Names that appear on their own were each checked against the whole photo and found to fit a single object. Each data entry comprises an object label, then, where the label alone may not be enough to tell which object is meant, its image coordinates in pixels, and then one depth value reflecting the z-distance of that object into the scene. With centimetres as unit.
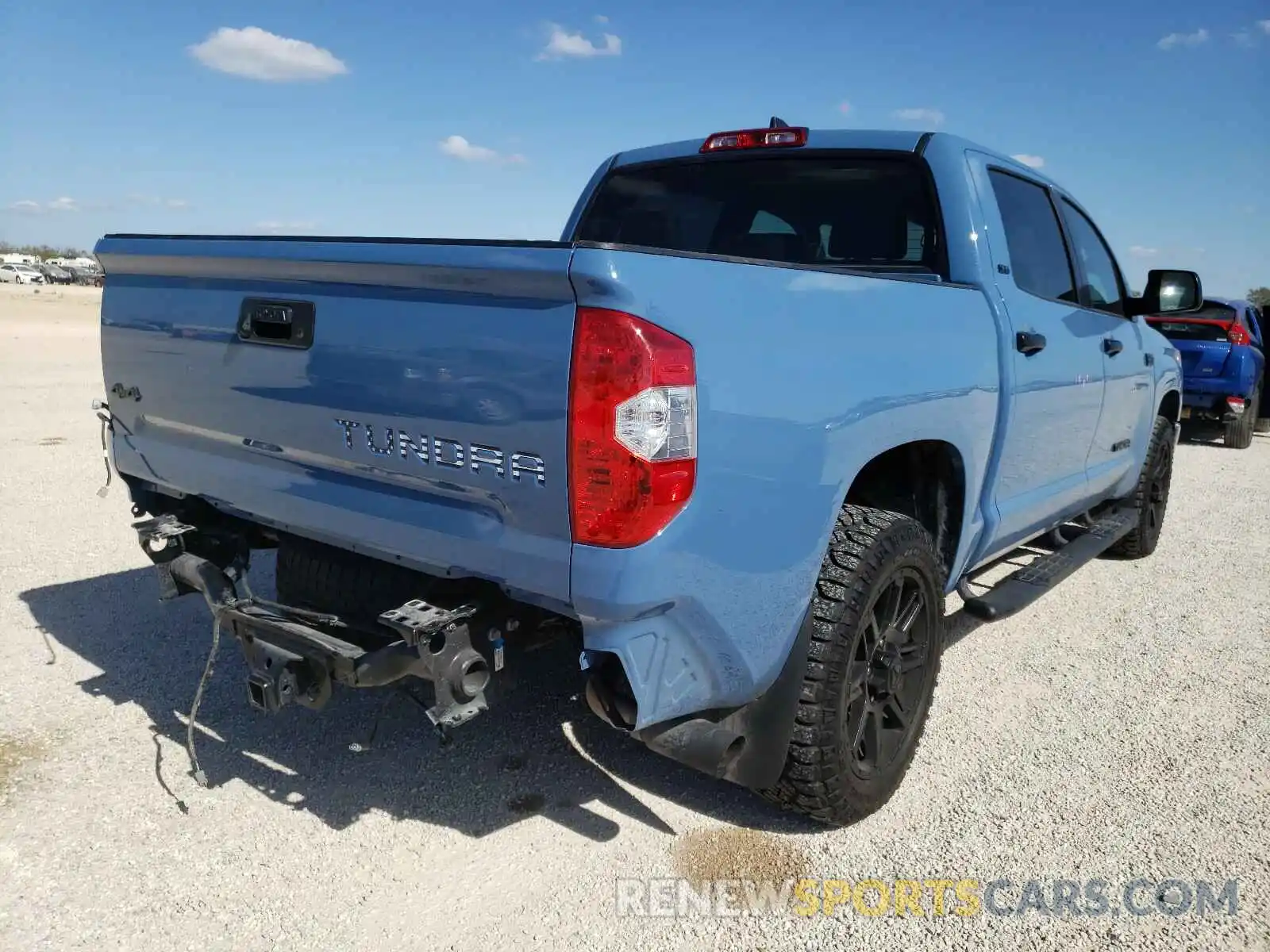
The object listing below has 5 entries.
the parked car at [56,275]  8588
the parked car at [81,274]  9144
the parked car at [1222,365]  1095
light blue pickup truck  203
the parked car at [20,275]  7984
